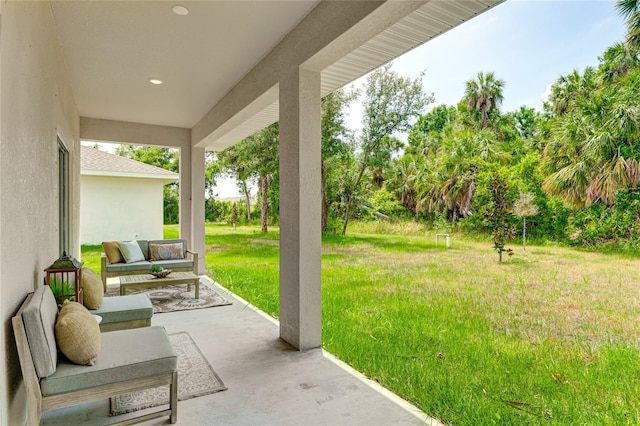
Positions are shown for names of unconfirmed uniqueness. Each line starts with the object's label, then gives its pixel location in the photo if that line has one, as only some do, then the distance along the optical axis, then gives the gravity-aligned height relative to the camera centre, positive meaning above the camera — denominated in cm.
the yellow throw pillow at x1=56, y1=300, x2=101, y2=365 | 190 -65
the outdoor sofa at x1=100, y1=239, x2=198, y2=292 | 529 -66
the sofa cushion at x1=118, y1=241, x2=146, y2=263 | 556 -55
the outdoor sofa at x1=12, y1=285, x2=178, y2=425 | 170 -78
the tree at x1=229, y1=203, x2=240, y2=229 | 1924 +0
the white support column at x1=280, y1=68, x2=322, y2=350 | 326 +4
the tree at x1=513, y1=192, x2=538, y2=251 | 879 +18
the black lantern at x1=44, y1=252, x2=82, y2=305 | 274 -51
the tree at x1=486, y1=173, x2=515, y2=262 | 888 +21
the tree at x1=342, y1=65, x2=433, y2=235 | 1216 +377
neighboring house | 1015 +45
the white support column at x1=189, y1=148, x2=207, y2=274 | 712 +24
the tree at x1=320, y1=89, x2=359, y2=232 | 1152 +255
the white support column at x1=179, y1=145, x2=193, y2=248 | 725 +49
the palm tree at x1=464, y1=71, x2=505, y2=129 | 1719 +587
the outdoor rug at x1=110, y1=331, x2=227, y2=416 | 227 -120
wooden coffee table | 473 -87
